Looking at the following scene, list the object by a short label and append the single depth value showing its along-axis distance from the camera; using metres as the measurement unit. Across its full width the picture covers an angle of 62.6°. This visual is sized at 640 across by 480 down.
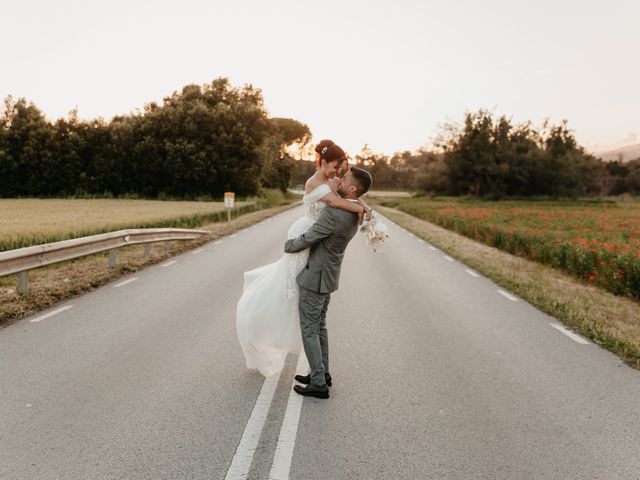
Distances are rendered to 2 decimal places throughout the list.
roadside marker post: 22.72
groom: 4.18
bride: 4.38
